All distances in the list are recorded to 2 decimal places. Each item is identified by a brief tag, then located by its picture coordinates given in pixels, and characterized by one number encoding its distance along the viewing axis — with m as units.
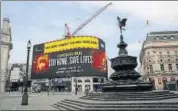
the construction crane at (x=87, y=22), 129.40
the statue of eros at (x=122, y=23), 27.08
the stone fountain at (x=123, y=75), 22.43
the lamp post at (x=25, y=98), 23.23
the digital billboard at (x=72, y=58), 98.81
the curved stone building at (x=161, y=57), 78.62
